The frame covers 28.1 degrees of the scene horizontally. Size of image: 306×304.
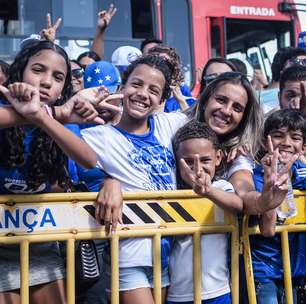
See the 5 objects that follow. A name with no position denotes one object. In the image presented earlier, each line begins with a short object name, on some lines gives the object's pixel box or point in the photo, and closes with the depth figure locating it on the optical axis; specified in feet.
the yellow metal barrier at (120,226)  8.51
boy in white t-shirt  9.28
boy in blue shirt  9.86
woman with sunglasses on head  9.96
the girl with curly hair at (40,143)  7.89
